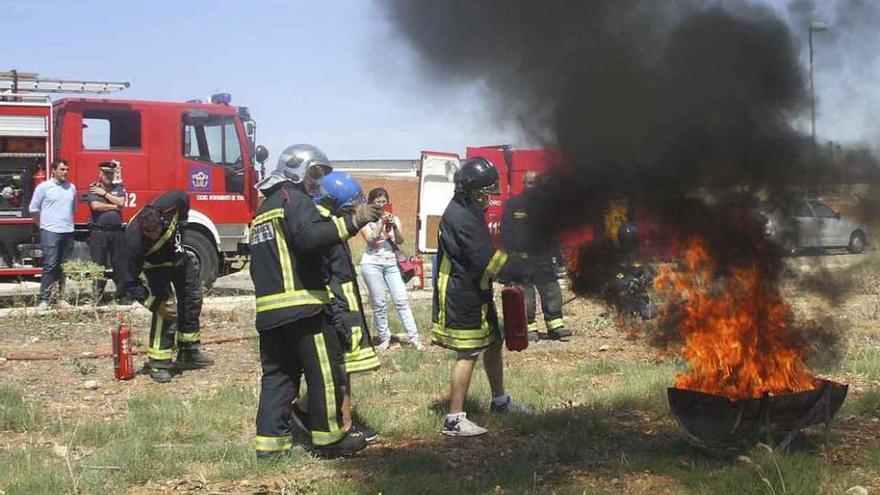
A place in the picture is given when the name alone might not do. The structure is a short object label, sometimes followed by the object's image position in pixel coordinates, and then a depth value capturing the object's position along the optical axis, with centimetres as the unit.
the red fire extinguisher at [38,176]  1257
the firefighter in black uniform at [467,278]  566
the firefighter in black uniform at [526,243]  571
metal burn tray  472
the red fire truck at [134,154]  1245
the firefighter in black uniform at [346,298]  562
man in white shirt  1141
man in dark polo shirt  1156
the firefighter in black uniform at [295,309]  499
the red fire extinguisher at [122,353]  755
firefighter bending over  745
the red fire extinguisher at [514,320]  596
